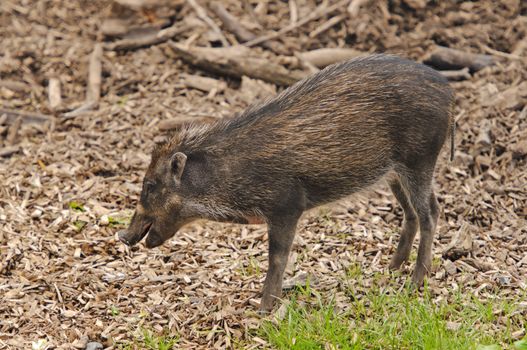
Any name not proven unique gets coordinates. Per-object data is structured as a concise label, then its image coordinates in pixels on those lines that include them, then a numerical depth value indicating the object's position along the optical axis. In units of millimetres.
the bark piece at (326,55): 20031
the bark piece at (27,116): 18953
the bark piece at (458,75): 19500
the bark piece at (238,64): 19469
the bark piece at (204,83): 19531
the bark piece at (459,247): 13773
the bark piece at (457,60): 19812
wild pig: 12320
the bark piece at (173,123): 18000
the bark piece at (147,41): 21062
